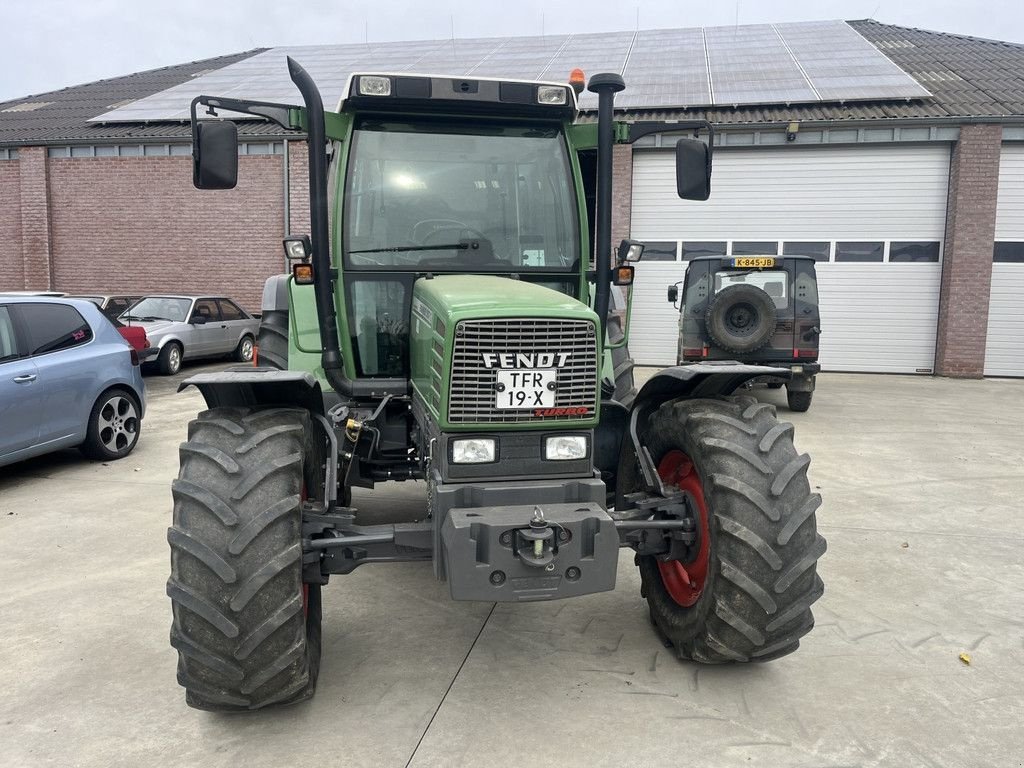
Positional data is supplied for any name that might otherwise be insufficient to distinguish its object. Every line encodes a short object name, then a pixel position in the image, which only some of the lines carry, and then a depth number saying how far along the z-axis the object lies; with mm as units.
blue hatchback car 6203
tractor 2867
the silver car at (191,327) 13719
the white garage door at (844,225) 14406
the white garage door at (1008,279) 13820
